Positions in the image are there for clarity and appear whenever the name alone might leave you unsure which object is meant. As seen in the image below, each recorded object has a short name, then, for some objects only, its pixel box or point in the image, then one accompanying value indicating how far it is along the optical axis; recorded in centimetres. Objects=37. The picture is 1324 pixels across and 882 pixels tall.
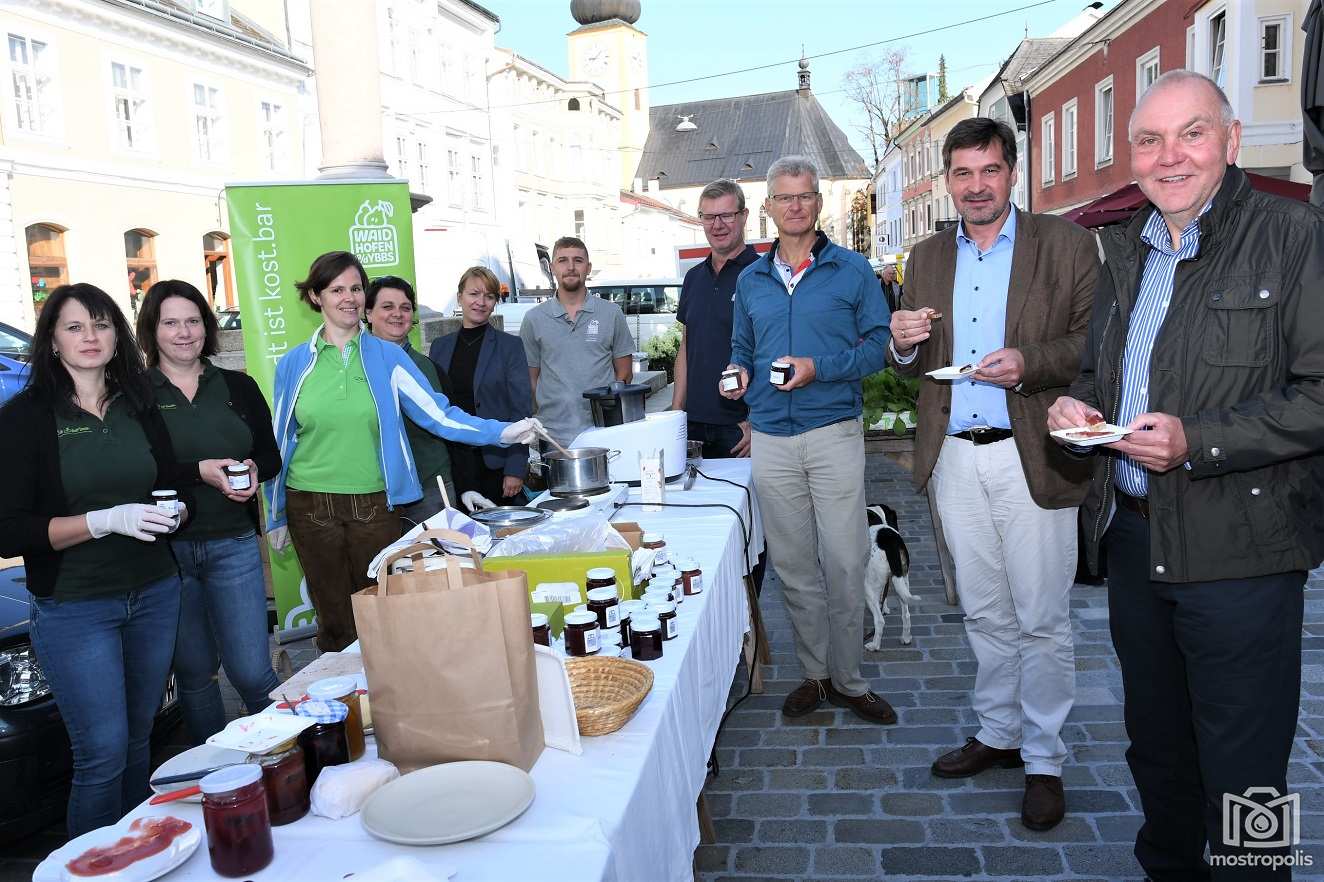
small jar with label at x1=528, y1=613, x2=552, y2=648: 226
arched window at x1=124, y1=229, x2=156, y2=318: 1977
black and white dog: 486
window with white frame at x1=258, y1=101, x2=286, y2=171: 2350
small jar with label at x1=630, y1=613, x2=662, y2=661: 237
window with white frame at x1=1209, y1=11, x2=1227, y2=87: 1577
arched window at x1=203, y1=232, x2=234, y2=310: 2214
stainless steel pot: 382
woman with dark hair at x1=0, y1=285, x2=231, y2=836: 270
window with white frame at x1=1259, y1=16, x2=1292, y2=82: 1466
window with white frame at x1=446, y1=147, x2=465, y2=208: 3125
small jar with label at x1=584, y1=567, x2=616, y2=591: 251
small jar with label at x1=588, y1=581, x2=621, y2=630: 244
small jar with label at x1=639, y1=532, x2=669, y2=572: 304
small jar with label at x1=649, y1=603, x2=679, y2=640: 248
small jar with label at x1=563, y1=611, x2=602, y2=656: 233
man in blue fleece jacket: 381
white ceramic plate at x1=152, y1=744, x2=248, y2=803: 178
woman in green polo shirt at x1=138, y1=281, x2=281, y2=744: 331
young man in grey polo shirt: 529
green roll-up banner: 533
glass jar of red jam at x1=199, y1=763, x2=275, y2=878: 154
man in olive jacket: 206
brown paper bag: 171
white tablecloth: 158
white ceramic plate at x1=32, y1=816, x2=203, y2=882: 150
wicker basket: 198
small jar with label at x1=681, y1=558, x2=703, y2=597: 286
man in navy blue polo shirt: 476
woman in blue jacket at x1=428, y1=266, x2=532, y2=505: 496
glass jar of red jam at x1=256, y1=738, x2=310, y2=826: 170
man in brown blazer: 308
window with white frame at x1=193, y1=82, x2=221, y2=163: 2134
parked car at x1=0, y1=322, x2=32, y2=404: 948
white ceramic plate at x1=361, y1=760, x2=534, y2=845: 162
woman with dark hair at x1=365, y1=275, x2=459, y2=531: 434
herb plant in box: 582
